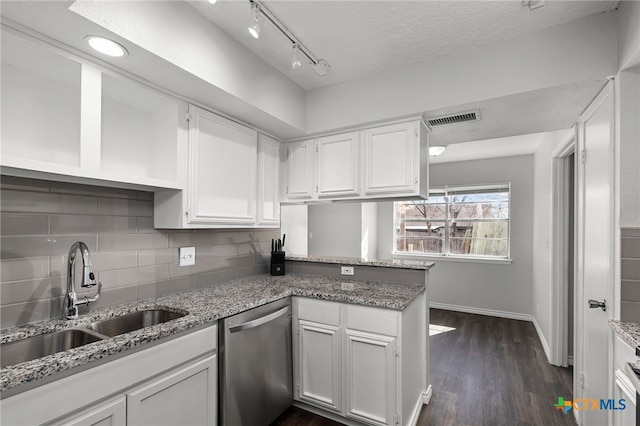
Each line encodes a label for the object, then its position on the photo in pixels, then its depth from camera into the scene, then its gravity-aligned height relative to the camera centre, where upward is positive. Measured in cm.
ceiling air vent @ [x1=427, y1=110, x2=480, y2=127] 219 +74
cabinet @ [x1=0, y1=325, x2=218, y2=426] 103 -74
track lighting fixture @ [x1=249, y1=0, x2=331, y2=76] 151 +107
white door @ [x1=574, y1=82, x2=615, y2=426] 165 -21
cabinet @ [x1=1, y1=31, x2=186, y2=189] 139 +51
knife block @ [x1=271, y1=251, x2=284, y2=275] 279 -46
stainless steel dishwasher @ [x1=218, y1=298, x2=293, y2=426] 168 -95
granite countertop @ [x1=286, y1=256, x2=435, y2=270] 237 -42
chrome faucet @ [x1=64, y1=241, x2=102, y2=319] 142 -32
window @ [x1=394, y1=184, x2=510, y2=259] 470 -14
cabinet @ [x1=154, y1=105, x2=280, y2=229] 195 +24
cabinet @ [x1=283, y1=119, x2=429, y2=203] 227 +41
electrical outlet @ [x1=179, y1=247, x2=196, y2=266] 212 -31
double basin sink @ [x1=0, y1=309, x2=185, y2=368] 128 -61
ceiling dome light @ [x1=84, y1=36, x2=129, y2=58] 137 +79
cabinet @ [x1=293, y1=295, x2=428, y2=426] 184 -98
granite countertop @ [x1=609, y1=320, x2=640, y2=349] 123 -51
